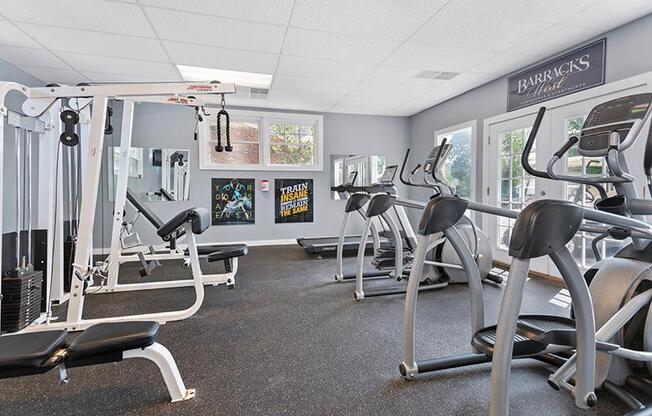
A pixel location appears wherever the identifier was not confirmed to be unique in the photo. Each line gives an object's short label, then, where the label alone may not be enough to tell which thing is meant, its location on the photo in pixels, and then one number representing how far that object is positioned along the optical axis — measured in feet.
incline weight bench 10.26
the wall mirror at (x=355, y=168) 20.92
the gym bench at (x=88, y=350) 4.37
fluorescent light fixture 13.21
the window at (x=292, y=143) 19.90
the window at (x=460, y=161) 16.58
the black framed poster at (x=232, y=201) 18.81
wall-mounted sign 10.58
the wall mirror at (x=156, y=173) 17.08
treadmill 14.24
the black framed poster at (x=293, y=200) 19.90
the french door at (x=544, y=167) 10.50
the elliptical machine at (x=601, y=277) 3.67
